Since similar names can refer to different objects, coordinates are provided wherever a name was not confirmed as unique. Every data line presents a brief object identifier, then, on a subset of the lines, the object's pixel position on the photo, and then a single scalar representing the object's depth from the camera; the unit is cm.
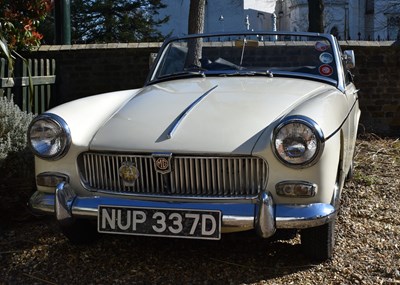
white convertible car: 321
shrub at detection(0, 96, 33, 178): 464
